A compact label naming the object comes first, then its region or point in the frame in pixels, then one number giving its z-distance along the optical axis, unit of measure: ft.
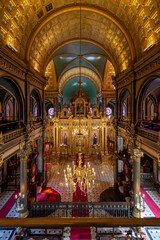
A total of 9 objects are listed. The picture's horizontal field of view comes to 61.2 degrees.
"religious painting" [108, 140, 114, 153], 44.42
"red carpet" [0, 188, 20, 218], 26.58
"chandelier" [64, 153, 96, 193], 20.32
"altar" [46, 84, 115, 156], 62.80
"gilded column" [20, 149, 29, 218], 25.75
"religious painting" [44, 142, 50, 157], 40.03
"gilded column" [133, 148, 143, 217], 25.54
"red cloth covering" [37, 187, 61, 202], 32.27
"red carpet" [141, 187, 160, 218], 26.70
